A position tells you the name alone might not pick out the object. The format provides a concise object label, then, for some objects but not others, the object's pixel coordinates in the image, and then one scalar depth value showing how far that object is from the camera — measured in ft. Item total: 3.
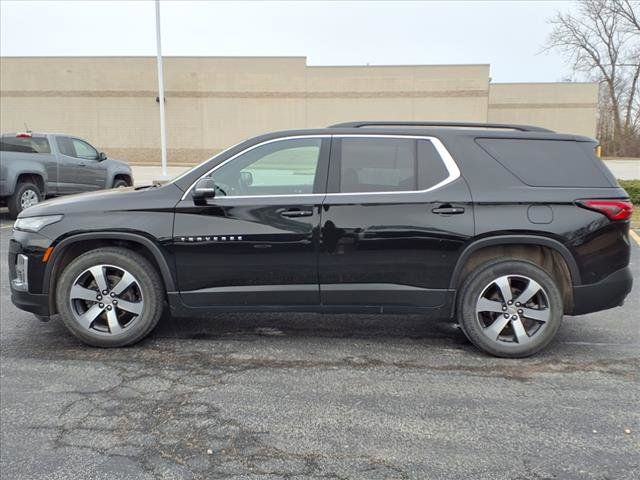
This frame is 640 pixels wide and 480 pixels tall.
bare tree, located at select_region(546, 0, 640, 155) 142.00
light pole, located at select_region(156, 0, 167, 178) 66.69
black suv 13.73
